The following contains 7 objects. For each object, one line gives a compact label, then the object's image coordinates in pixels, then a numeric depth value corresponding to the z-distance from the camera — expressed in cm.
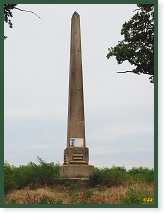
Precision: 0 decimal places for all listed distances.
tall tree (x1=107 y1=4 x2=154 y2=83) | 1591
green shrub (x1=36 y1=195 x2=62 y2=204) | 1278
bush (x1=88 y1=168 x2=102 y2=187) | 1608
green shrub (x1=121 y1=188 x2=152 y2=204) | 1242
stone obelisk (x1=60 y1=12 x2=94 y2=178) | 1730
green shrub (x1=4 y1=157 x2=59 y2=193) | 1622
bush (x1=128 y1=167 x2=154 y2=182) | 1683
